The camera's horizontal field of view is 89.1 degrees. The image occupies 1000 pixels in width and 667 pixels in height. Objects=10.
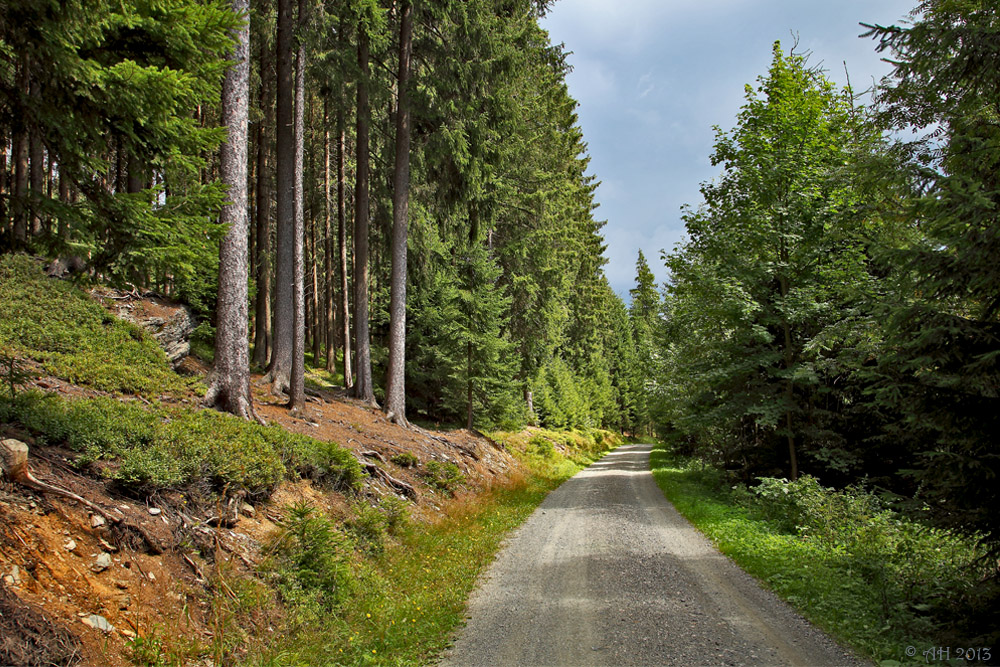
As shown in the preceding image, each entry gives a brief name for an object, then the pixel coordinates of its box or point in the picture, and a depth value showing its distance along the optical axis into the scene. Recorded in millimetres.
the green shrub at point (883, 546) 5566
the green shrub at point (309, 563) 5582
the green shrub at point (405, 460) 11562
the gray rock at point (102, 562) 4197
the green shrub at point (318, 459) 7879
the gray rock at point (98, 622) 3775
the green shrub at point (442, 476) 11906
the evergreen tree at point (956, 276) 4672
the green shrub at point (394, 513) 8555
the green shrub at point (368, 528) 7578
